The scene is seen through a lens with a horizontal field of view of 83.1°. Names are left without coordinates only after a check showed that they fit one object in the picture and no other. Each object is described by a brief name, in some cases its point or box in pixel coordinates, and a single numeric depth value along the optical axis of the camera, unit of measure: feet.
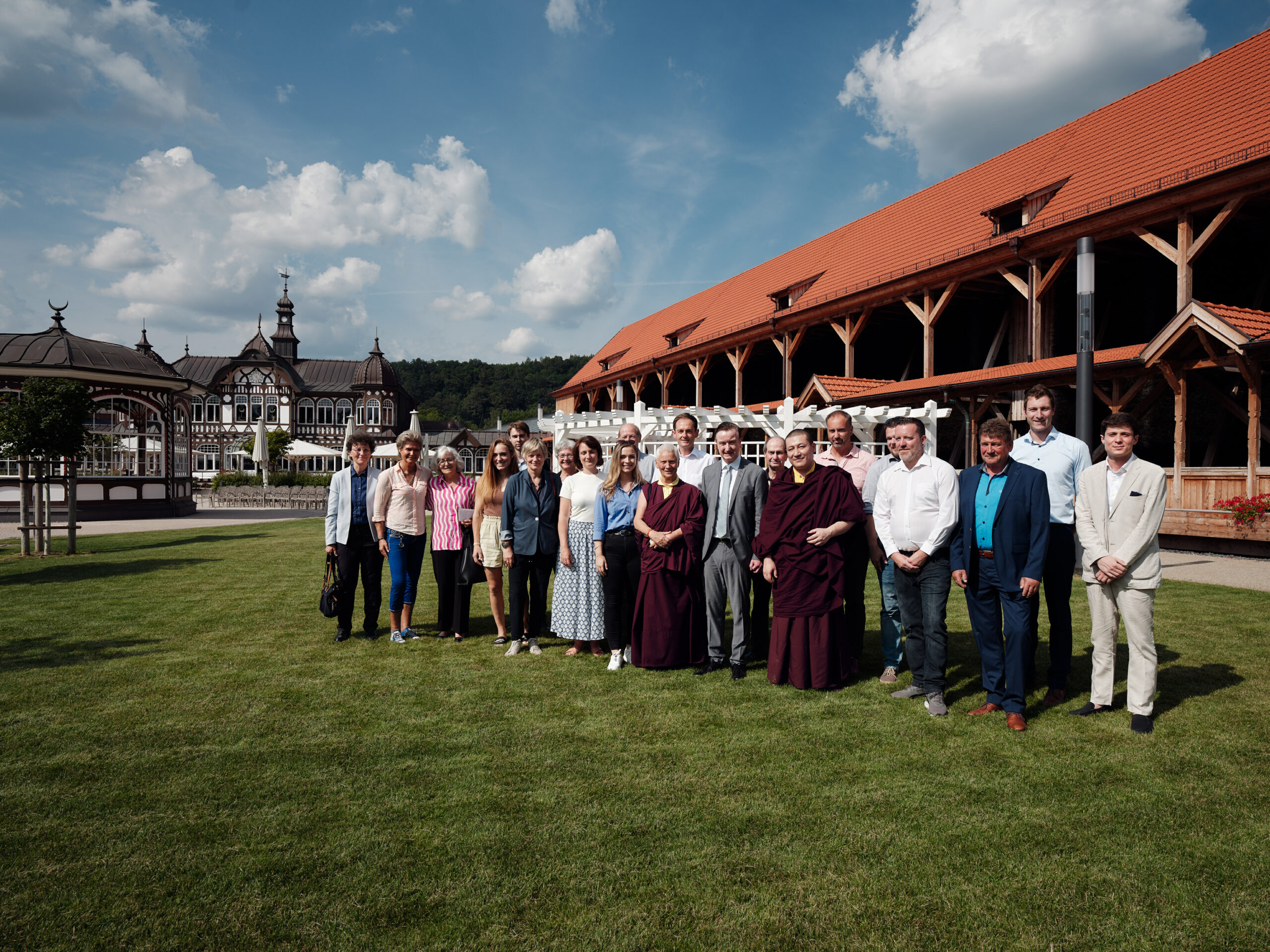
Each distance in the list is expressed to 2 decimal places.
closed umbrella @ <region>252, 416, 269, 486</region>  94.53
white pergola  34.65
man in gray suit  16.24
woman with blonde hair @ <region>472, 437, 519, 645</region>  19.17
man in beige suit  12.35
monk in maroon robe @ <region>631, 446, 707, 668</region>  16.53
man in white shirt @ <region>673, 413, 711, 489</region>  19.69
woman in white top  18.07
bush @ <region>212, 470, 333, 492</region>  96.12
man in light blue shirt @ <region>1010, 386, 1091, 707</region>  14.06
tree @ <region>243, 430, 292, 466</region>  137.80
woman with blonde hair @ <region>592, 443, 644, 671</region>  17.33
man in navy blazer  12.76
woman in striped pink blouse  19.77
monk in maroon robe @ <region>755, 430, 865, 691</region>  14.83
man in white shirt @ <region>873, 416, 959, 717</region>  13.51
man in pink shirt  16.67
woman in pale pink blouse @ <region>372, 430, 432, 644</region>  19.25
